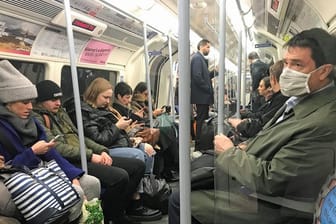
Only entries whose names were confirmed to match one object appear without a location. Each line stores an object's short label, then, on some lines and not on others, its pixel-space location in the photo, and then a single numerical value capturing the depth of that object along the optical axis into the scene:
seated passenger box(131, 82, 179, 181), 4.88
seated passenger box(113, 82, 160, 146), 4.38
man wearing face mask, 1.45
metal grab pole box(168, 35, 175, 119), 5.58
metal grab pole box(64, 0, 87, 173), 2.67
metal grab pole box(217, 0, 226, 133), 2.05
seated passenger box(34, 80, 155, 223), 2.91
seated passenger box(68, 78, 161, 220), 3.35
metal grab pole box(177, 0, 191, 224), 1.42
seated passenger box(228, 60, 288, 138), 1.81
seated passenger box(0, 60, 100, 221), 2.26
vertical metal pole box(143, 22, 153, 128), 4.15
